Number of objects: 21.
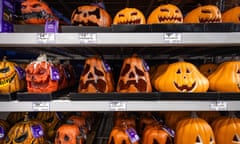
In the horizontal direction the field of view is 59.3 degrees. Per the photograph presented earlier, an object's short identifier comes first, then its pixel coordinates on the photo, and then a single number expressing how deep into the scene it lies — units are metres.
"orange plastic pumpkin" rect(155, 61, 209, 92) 1.07
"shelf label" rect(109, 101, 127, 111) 1.03
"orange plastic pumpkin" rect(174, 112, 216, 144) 1.09
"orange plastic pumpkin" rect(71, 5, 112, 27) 1.16
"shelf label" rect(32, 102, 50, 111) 1.02
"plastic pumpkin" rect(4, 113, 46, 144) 1.12
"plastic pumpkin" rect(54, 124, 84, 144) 1.13
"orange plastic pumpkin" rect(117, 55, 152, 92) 1.11
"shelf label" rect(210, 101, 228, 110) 1.01
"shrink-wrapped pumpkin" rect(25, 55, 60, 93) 1.07
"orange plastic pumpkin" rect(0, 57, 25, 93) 1.08
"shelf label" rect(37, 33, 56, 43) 0.99
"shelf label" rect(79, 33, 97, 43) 0.99
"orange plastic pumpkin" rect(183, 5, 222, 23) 1.20
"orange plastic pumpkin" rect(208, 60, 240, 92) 1.07
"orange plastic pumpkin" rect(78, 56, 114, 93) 1.12
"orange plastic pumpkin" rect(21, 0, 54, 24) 1.13
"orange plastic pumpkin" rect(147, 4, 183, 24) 1.18
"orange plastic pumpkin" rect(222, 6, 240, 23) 1.30
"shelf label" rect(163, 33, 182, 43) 0.99
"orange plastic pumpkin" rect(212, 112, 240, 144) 1.11
